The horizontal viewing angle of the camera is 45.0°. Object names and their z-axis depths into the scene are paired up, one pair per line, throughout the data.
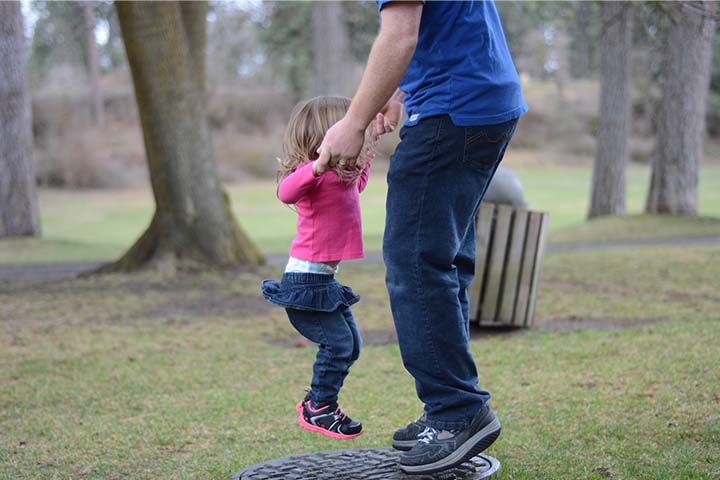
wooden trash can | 7.36
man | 3.16
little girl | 3.81
